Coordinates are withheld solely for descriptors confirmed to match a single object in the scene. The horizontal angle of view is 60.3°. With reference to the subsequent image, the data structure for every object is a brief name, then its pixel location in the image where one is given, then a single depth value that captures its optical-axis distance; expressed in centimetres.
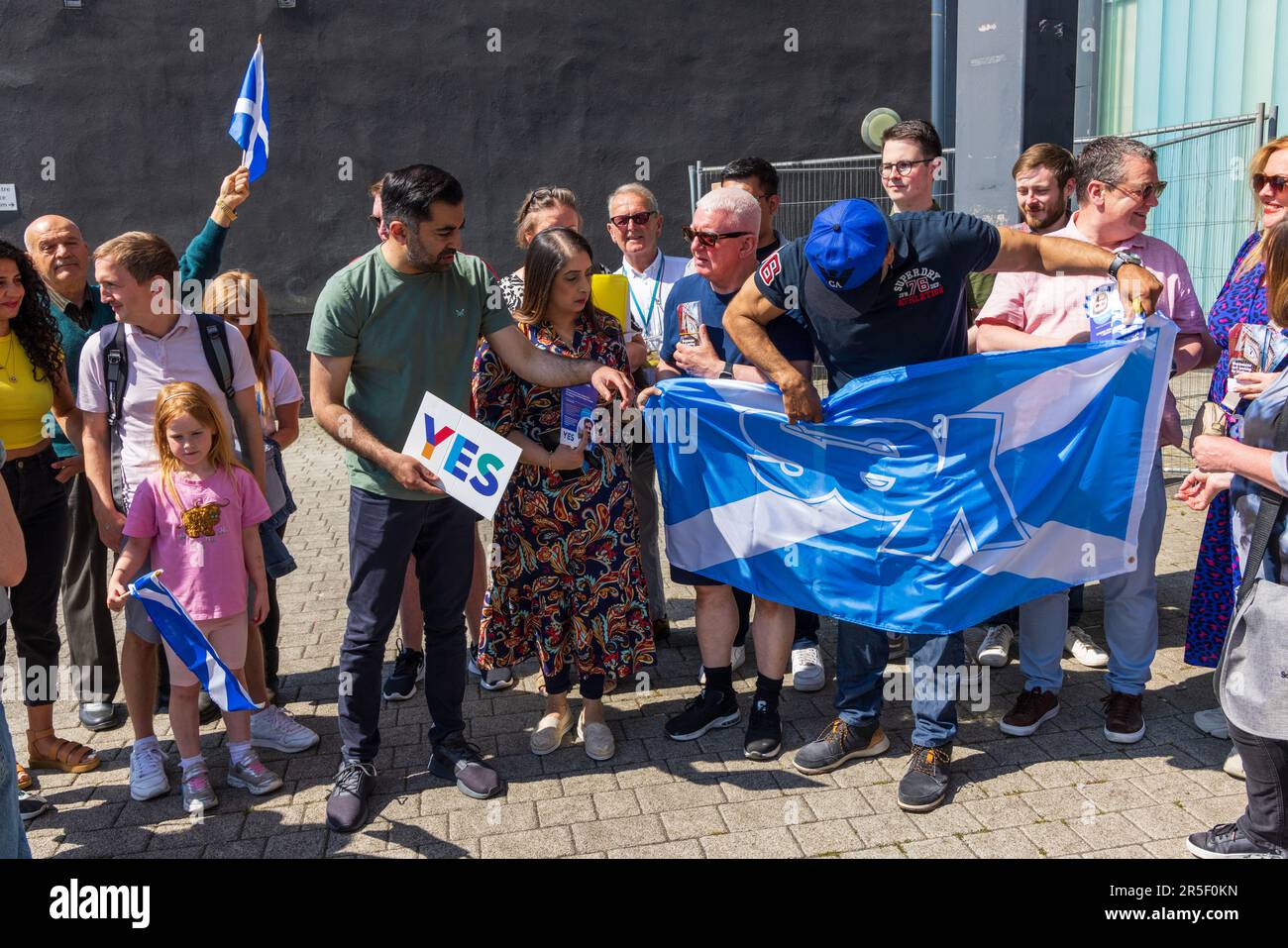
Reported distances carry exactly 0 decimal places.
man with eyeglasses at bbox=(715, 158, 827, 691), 536
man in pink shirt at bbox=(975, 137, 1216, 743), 461
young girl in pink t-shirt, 428
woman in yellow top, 455
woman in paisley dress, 452
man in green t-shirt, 404
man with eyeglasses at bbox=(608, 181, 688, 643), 573
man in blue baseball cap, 397
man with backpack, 442
